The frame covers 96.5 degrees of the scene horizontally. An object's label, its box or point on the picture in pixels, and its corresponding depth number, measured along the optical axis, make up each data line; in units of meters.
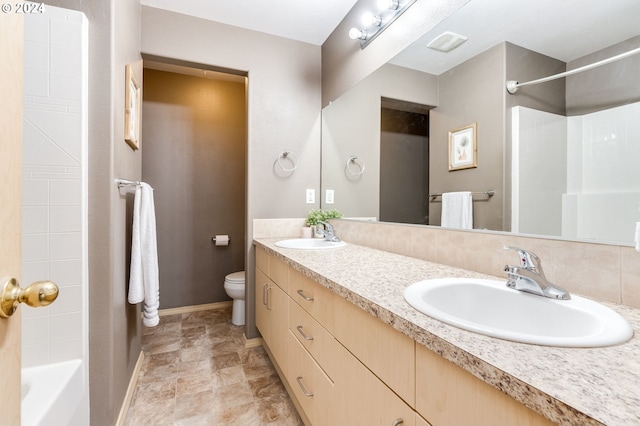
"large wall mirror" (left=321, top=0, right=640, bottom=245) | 0.74
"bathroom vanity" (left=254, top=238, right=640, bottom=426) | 0.39
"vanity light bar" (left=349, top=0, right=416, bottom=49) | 1.52
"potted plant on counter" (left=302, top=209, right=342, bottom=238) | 2.18
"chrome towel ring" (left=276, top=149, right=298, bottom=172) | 2.20
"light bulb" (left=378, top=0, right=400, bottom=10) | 1.53
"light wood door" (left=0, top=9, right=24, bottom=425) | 0.47
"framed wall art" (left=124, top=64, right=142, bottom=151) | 1.46
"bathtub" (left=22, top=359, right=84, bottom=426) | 0.92
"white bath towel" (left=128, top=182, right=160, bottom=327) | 1.51
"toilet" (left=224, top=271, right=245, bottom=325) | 2.37
